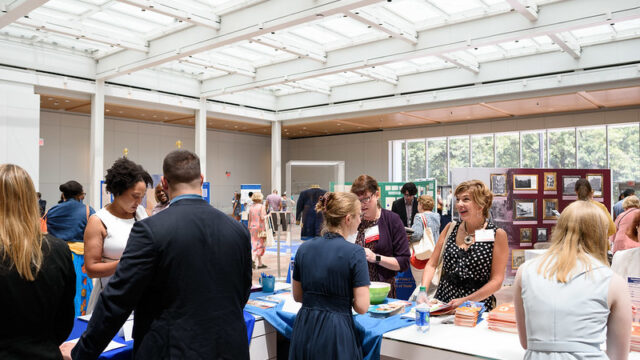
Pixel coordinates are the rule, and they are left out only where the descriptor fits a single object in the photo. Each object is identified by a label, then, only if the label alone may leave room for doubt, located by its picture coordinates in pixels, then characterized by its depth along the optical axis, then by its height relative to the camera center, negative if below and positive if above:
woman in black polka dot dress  2.82 -0.40
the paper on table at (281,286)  3.54 -0.75
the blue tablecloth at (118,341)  2.13 -0.76
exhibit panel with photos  6.79 -0.15
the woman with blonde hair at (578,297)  1.64 -0.38
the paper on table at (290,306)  2.88 -0.74
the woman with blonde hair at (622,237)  4.30 -0.45
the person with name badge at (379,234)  3.30 -0.32
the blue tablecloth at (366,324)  2.43 -0.76
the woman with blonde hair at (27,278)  1.55 -0.31
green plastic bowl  2.92 -0.65
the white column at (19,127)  11.74 +1.47
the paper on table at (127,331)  2.30 -0.71
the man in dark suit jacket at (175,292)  1.55 -0.36
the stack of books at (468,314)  2.55 -0.68
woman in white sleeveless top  2.72 -0.22
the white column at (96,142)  13.72 +1.27
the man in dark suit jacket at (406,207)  7.40 -0.30
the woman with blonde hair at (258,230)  9.30 -0.85
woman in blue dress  2.17 -0.48
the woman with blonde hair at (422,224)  4.56 -0.42
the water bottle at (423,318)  2.44 -0.67
